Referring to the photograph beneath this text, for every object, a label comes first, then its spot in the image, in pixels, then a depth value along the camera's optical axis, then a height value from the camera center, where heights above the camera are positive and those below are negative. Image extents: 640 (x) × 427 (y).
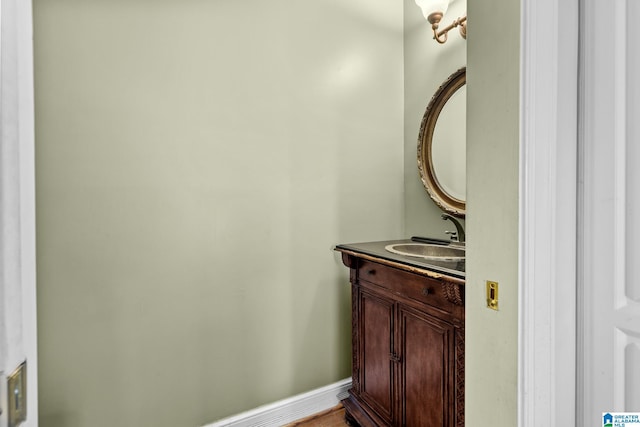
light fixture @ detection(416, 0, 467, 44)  1.68 +1.01
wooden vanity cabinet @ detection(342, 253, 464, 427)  1.18 -0.60
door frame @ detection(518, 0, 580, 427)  0.80 +0.01
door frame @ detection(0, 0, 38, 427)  0.34 +0.01
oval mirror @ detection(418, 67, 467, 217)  1.79 +0.36
